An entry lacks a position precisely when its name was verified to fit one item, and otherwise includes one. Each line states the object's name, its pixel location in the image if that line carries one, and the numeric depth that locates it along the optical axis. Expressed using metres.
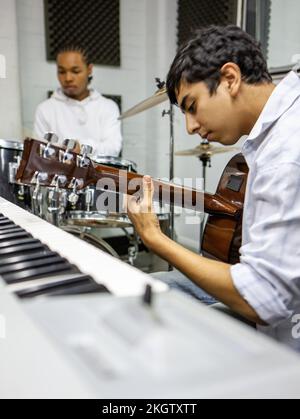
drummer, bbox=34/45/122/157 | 2.77
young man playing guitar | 0.65
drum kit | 1.53
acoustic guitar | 1.08
